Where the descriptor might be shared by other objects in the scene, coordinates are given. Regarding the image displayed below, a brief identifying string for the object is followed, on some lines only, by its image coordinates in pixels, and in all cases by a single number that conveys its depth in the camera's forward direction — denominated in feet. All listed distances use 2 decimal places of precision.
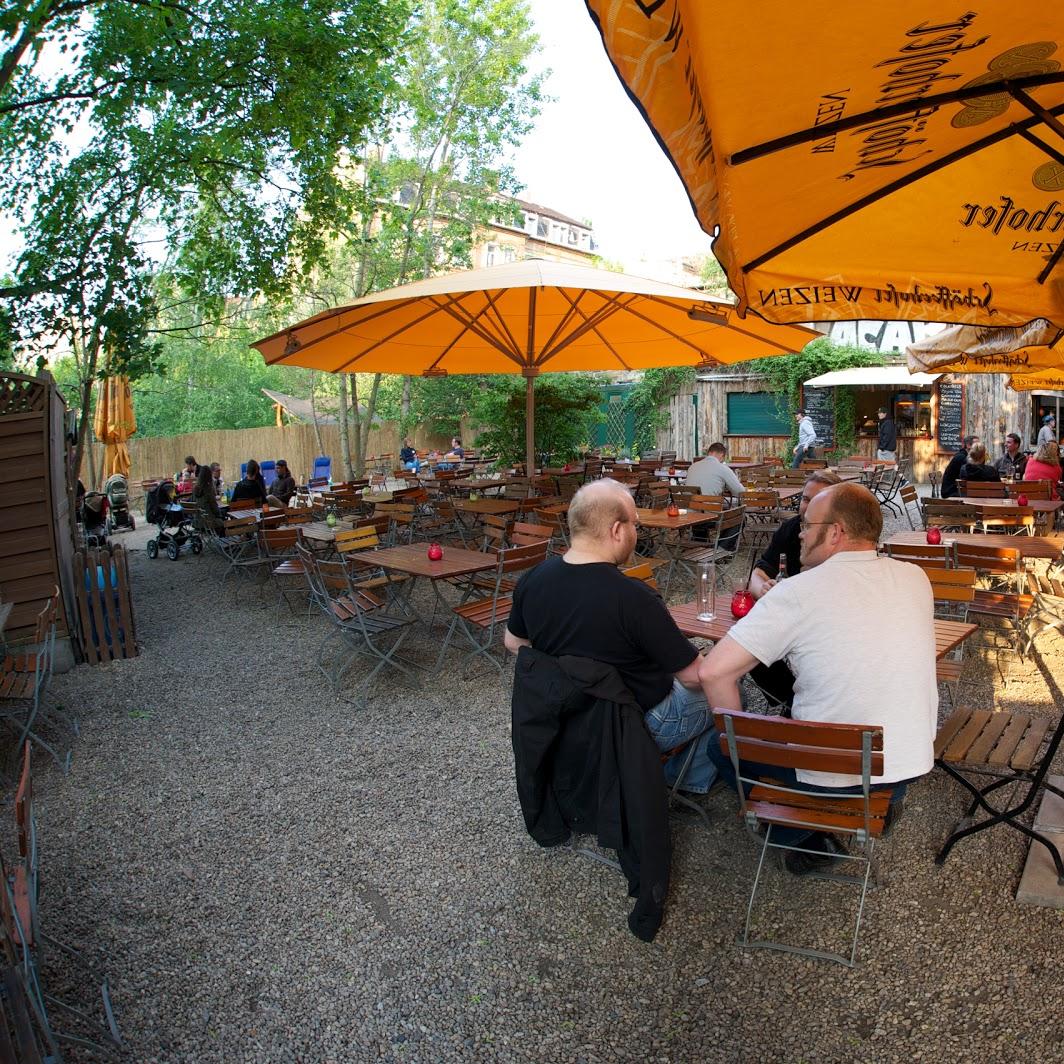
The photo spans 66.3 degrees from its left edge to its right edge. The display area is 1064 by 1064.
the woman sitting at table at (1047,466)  32.19
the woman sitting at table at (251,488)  37.47
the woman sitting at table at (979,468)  33.27
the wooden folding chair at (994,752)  9.90
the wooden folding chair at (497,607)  18.69
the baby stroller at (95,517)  38.63
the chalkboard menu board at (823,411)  65.82
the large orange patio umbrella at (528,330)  22.94
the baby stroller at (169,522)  38.37
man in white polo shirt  8.52
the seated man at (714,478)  28.96
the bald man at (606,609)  9.01
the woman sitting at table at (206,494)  34.63
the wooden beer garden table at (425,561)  18.67
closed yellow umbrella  45.96
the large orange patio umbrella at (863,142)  4.79
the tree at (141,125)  25.94
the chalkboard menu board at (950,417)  60.90
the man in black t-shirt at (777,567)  12.50
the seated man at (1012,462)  39.58
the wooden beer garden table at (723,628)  11.73
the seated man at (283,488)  39.93
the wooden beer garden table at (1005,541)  19.04
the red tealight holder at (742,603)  12.36
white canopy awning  52.19
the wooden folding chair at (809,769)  7.94
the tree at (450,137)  62.90
